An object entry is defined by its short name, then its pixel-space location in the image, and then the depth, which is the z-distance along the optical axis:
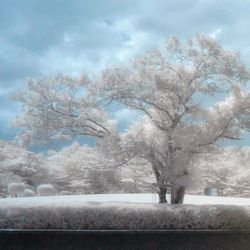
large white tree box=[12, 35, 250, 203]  13.26
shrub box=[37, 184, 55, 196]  20.74
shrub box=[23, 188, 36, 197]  19.78
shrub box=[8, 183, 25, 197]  20.27
